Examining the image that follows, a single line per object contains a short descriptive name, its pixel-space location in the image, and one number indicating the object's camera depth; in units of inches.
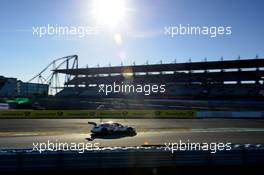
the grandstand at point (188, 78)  2768.2
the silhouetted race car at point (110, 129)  960.9
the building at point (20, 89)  3376.0
